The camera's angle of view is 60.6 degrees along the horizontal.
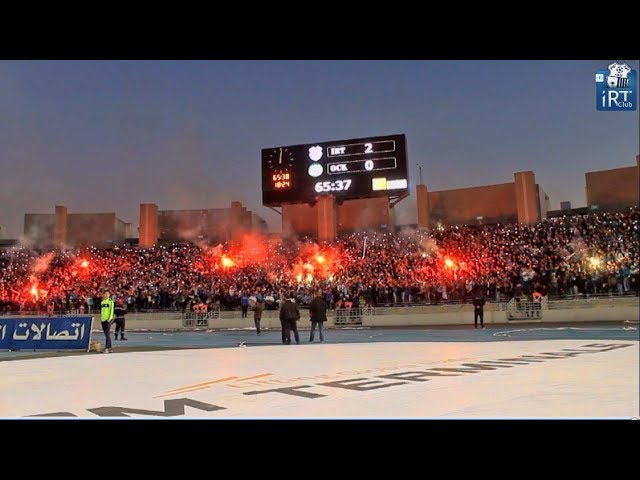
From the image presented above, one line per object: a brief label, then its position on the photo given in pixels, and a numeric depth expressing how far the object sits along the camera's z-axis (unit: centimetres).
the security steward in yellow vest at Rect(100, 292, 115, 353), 1338
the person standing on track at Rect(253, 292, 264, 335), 2069
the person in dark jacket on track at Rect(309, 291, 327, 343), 1628
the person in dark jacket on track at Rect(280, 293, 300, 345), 1532
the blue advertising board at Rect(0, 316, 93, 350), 1342
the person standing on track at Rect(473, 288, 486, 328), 2036
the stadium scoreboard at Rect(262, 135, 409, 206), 3177
